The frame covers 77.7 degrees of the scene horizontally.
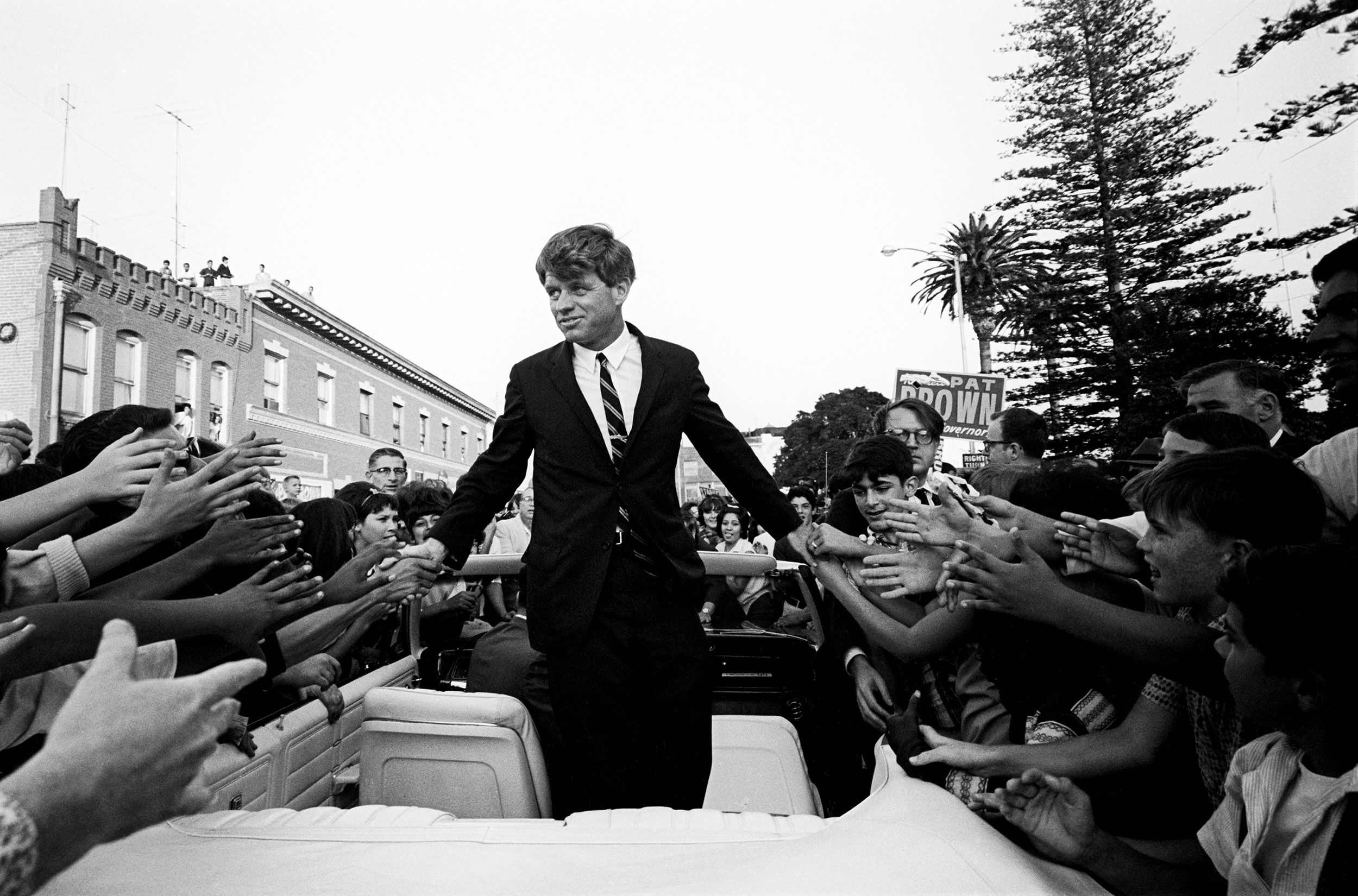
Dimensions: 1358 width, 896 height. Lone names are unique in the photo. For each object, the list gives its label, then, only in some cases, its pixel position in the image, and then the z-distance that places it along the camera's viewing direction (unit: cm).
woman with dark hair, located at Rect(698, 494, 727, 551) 962
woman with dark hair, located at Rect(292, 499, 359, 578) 379
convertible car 117
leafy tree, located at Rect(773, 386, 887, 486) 6512
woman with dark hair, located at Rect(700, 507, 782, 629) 463
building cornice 2422
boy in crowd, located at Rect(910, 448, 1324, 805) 171
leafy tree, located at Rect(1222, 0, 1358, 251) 1307
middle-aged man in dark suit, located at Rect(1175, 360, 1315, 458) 376
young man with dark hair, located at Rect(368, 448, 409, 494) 736
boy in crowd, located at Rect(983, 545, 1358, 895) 138
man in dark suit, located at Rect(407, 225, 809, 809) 248
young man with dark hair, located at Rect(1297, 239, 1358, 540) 237
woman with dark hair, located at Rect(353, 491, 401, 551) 487
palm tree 2845
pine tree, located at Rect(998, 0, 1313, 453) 2064
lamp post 2480
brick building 1647
